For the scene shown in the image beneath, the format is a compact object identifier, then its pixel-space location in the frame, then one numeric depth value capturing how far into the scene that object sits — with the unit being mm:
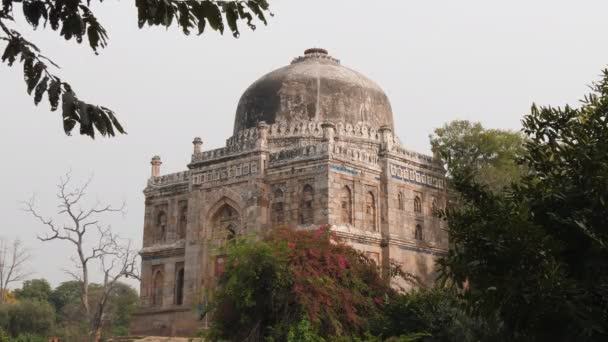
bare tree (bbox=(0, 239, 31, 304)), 41250
